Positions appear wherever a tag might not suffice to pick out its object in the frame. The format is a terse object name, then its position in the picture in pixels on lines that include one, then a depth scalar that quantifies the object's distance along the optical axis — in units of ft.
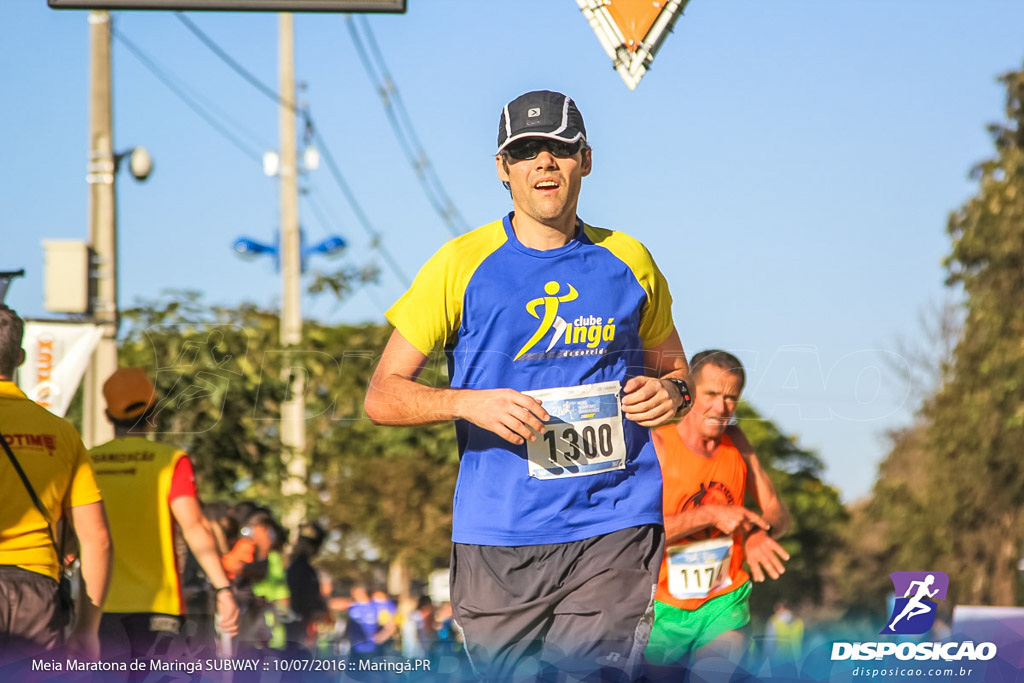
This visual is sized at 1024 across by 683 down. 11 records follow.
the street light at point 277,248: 137.18
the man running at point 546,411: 29.48
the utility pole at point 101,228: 69.62
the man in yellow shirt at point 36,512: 33.63
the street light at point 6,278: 46.37
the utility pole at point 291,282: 106.11
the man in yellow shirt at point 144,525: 45.93
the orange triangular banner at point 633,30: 47.09
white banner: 61.57
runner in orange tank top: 44.24
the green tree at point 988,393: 165.68
